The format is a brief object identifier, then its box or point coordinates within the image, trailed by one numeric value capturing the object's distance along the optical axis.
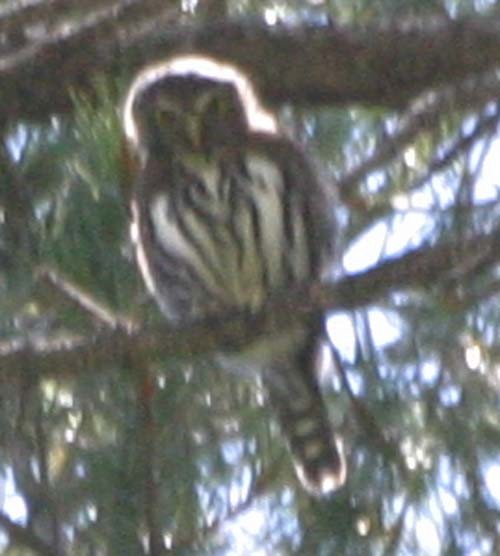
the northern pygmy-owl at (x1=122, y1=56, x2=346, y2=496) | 3.79
